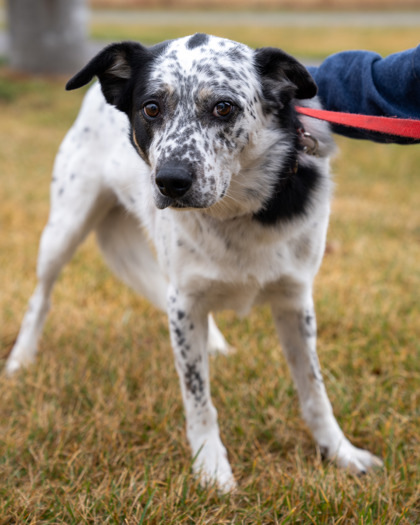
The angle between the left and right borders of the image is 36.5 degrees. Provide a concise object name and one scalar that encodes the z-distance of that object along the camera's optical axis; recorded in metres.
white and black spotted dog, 2.08
